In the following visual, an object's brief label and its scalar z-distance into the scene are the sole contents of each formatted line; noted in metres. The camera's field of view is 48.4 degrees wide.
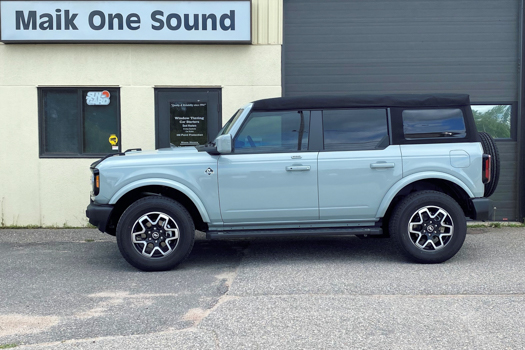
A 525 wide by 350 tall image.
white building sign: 9.45
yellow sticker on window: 9.83
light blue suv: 6.41
